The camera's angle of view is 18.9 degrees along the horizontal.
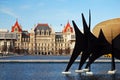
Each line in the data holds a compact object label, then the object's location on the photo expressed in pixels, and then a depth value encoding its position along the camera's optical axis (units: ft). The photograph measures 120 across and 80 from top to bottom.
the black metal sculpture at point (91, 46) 118.83
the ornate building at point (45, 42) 631.15
